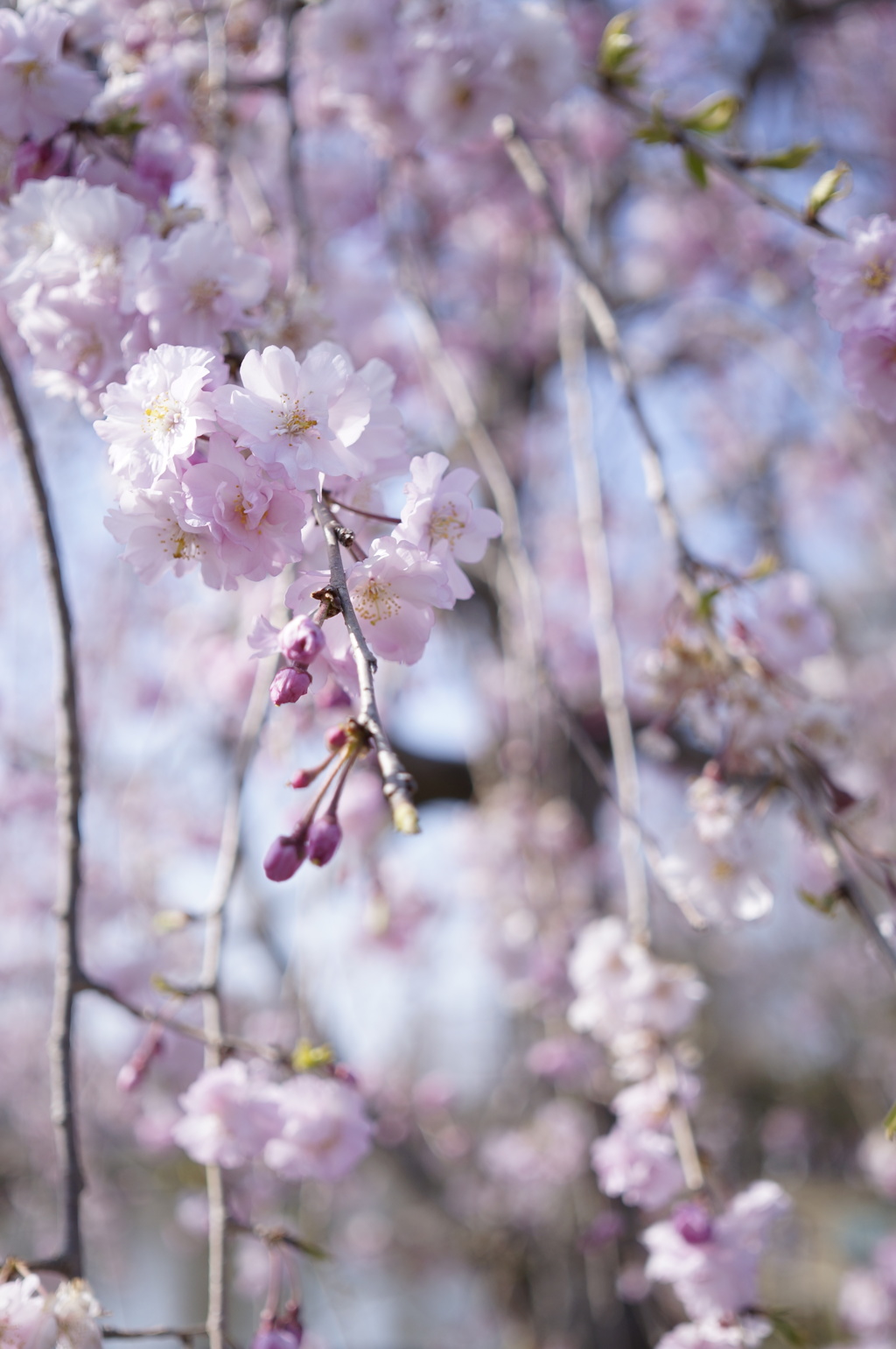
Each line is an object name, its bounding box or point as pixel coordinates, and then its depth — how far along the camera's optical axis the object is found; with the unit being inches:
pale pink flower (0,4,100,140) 24.3
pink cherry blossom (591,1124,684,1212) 27.2
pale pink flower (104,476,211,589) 21.7
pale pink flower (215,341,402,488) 21.4
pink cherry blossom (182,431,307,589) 21.5
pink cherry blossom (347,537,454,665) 21.5
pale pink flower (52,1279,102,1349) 22.2
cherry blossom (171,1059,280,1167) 25.2
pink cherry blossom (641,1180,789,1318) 25.3
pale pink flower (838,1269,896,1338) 105.0
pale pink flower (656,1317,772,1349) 25.1
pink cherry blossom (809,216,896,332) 23.8
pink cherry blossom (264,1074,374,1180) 25.6
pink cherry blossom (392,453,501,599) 21.8
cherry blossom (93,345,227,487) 21.4
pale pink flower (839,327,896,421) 24.1
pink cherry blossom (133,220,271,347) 23.3
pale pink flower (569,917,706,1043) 27.1
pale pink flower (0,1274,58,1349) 22.1
